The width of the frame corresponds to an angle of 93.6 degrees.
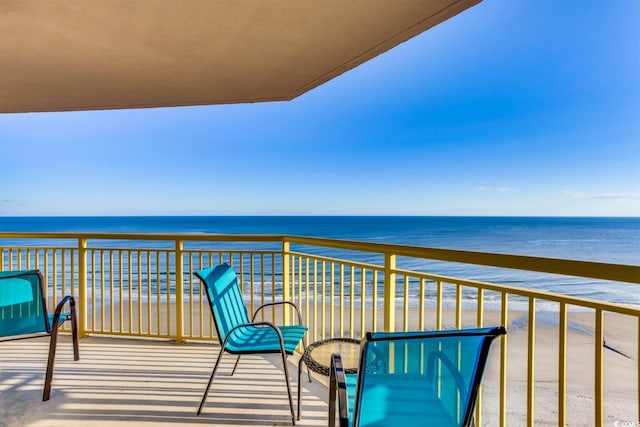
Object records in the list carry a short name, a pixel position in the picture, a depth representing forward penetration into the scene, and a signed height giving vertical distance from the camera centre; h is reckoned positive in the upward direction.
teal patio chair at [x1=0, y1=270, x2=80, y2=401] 2.06 -0.68
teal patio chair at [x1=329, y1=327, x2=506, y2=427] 0.84 -0.48
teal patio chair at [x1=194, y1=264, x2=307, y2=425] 1.81 -0.78
